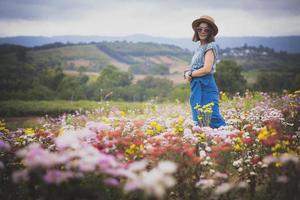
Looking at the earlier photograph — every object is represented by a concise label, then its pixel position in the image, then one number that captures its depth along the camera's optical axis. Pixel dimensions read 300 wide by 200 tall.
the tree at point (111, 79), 63.94
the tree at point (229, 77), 42.62
